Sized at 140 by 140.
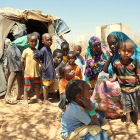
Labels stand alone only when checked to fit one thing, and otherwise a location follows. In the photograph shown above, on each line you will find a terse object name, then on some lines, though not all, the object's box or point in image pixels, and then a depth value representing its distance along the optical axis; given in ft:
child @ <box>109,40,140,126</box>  10.34
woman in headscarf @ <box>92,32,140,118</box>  11.48
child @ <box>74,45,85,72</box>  18.21
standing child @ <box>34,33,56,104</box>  15.17
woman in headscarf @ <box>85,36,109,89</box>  13.81
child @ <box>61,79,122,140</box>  6.72
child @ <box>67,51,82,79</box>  13.32
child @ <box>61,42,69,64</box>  16.67
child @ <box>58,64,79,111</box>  10.97
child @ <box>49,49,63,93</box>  15.15
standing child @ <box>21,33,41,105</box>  15.81
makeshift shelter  18.76
